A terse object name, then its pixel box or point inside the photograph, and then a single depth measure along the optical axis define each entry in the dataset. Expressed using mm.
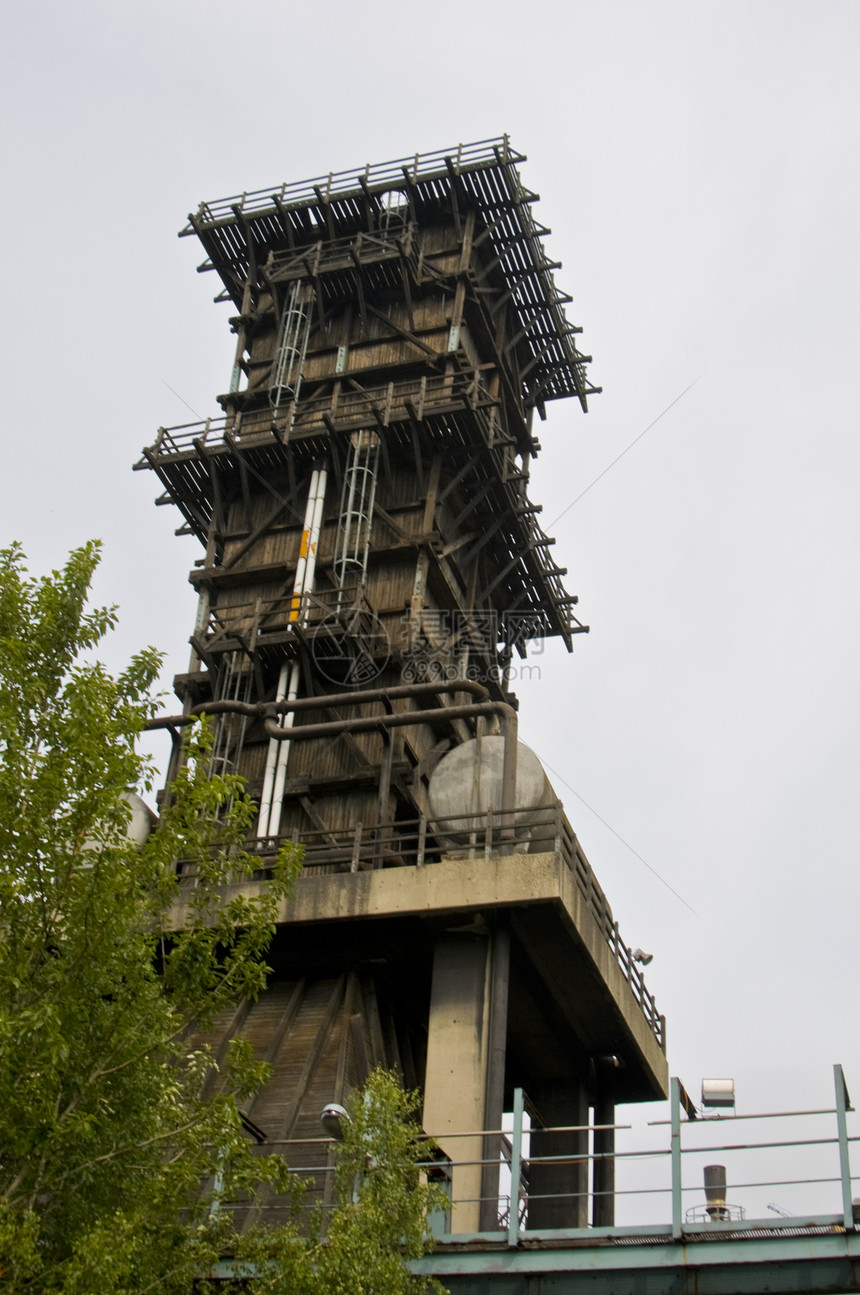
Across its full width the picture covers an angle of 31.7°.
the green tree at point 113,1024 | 13117
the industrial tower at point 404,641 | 24125
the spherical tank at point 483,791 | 26109
